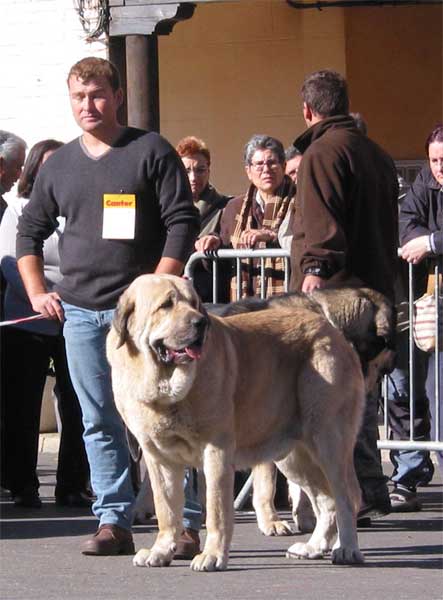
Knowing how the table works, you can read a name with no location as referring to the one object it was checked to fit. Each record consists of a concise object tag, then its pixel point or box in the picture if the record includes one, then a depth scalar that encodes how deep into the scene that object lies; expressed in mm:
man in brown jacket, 11628
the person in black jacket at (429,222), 13386
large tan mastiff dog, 10118
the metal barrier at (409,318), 13436
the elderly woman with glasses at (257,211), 14356
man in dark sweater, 11019
